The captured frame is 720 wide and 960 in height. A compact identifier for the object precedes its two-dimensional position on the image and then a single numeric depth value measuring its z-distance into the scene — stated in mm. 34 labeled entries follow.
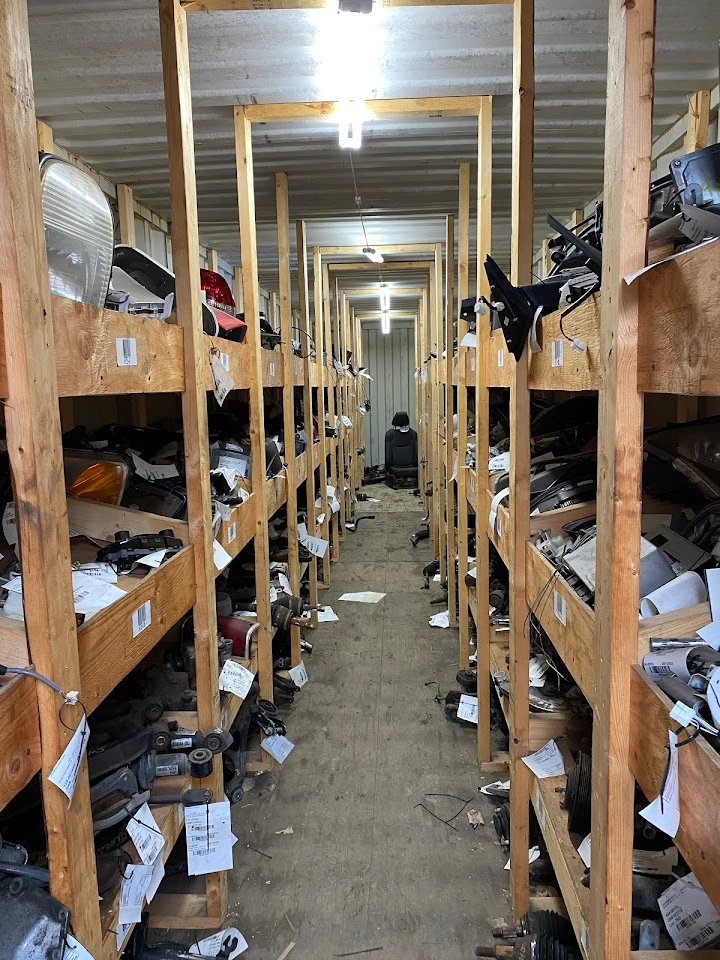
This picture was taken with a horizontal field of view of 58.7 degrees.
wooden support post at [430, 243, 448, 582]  5047
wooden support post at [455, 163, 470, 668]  3311
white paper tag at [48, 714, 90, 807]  990
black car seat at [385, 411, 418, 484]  11383
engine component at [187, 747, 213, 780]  1789
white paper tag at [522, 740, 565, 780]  1894
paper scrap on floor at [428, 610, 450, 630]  4607
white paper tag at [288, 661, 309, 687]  3677
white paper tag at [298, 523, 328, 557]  3867
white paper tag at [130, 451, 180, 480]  2223
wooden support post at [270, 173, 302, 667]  3326
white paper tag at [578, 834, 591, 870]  1493
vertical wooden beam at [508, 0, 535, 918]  1746
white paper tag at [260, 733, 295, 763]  2916
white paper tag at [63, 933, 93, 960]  991
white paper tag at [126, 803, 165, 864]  1518
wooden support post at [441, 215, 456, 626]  4223
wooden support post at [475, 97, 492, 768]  2557
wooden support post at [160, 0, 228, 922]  1738
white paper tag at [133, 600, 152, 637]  1408
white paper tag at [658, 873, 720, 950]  1320
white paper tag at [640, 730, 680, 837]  871
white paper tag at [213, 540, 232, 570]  2049
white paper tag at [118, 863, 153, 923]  1395
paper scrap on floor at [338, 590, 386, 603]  5266
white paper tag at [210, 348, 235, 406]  2062
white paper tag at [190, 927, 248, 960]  1964
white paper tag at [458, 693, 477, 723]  3186
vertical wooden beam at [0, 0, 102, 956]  899
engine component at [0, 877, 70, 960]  929
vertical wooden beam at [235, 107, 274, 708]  2629
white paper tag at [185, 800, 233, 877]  1790
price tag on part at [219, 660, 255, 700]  2238
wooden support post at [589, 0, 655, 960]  971
